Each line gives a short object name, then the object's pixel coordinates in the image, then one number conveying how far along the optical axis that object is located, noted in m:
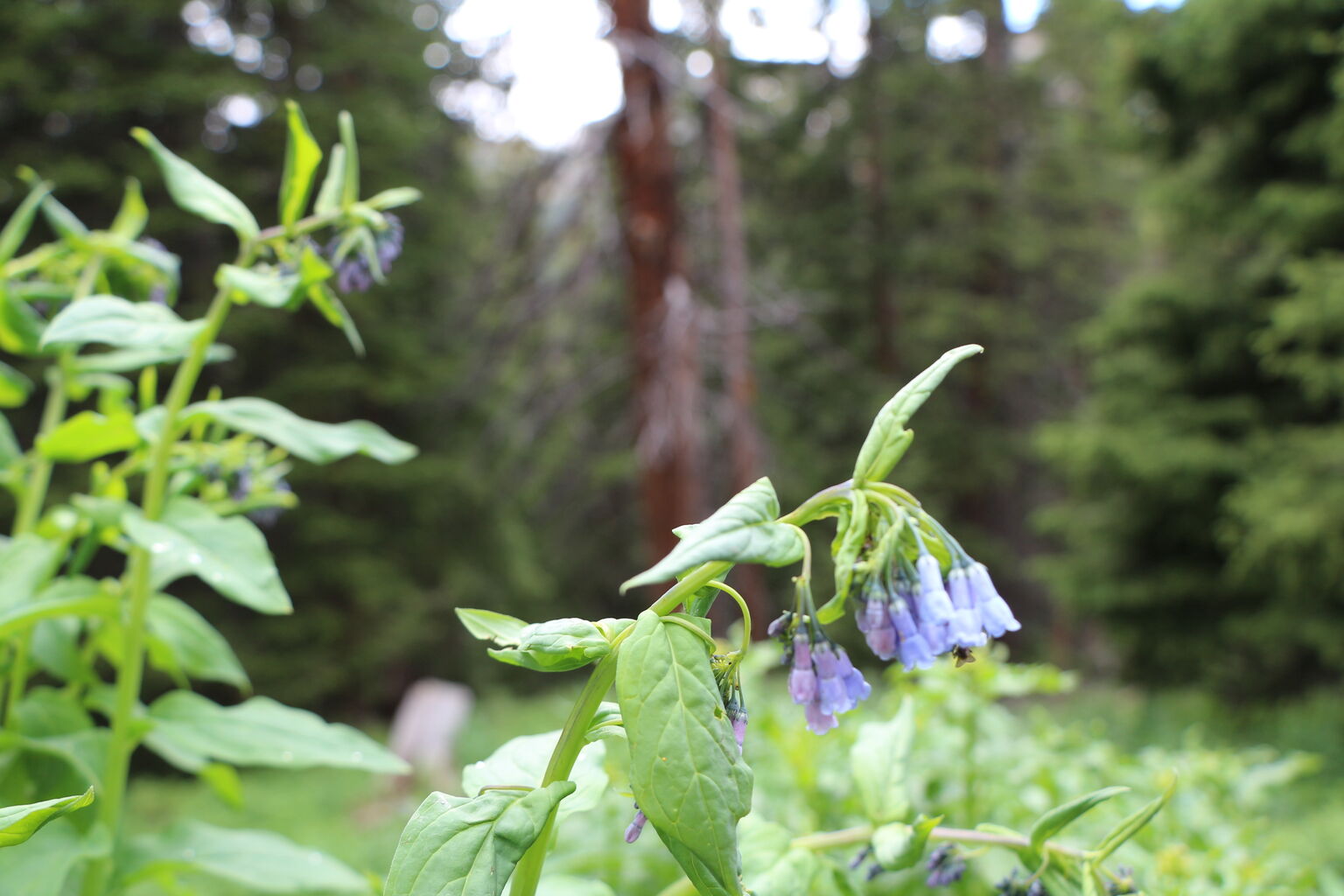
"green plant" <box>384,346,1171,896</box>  0.28
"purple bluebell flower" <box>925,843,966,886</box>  0.36
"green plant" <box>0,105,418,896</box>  0.39
